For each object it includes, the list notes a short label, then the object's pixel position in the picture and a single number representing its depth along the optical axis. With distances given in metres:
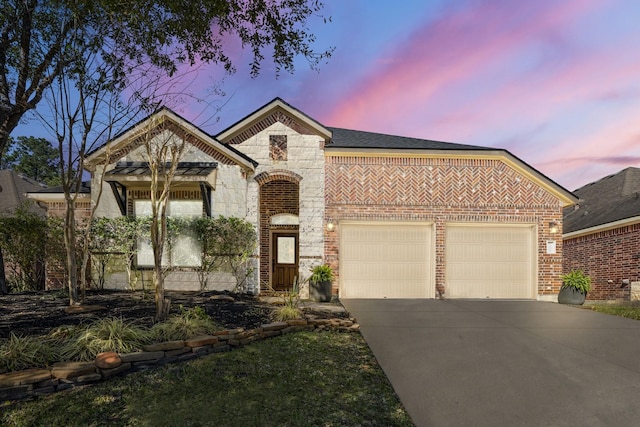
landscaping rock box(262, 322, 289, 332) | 6.03
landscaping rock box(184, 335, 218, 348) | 4.84
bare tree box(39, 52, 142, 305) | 7.09
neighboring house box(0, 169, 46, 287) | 20.06
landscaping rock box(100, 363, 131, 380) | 4.02
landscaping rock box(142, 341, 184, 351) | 4.53
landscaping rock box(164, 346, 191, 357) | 4.63
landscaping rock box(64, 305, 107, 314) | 6.47
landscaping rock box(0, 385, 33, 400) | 3.50
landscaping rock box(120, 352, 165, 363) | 4.27
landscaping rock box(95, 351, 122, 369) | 4.01
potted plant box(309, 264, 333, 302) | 10.59
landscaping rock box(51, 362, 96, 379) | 3.80
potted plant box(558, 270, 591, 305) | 11.02
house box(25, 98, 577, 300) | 11.77
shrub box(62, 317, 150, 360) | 4.25
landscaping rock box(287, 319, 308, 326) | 6.52
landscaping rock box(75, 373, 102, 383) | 3.87
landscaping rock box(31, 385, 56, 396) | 3.62
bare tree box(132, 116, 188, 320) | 5.91
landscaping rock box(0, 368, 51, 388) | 3.55
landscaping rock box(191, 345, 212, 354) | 4.87
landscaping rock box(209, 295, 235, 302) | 8.98
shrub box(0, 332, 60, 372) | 3.87
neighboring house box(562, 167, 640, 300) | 12.65
